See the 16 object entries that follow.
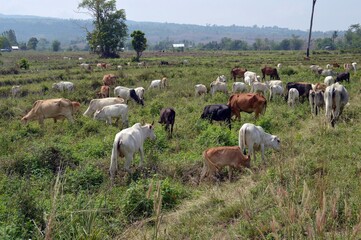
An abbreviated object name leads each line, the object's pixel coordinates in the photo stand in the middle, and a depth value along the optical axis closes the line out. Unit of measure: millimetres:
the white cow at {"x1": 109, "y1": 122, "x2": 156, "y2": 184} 8445
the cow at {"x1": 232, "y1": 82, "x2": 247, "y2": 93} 20438
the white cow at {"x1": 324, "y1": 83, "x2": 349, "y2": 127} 12172
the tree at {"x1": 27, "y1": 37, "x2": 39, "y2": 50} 142125
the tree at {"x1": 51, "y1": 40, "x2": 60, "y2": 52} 130125
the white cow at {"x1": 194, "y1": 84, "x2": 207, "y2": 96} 19859
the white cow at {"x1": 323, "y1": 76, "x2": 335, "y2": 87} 20641
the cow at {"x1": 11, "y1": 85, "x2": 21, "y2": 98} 21219
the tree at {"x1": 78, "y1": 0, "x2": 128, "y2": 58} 57438
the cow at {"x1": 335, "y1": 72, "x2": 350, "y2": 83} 23203
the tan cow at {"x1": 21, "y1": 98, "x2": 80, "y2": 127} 14266
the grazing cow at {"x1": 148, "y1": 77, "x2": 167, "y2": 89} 23047
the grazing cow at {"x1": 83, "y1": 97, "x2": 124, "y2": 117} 15898
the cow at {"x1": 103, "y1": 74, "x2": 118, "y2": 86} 23688
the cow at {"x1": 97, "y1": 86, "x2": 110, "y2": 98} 19969
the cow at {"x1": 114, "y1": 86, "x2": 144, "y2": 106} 19081
